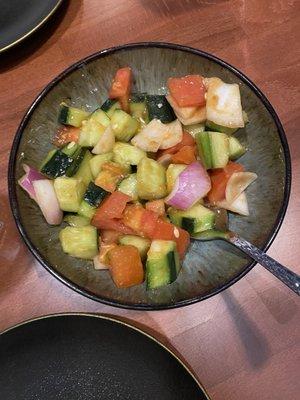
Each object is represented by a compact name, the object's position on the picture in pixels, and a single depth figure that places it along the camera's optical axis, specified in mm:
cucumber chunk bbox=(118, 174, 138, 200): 290
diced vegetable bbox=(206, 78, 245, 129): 290
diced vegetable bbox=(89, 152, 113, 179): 296
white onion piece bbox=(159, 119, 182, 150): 297
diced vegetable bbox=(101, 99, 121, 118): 309
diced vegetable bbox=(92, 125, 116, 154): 295
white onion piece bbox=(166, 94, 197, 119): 298
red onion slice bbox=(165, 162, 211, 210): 279
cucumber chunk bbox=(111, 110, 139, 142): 298
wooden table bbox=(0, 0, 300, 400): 312
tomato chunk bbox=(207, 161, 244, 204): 295
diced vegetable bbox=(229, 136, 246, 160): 300
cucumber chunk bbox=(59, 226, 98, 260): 282
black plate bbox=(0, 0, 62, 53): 334
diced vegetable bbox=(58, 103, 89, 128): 309
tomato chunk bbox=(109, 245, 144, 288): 271
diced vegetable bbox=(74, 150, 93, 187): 301
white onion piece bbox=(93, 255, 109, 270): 288
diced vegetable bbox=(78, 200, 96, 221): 289
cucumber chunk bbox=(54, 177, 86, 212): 288
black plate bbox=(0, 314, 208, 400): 287
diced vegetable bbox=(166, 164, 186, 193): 288
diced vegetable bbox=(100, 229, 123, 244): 288
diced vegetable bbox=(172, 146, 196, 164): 294
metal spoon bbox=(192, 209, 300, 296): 258
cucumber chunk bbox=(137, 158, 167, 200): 283
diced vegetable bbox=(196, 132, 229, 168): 287
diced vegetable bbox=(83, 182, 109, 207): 287
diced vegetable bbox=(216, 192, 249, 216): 293
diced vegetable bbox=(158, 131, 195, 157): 300
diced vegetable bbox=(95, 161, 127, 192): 290
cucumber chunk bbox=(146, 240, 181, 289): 269
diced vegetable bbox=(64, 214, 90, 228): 296
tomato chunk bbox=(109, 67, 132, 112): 311
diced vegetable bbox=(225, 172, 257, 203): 293
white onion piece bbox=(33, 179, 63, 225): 286
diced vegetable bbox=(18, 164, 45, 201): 288
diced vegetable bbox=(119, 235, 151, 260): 280
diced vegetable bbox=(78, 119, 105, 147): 299
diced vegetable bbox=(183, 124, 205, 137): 305
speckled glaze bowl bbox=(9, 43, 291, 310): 281
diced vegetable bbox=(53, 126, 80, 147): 313
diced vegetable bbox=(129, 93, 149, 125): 313
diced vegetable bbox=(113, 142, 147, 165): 296
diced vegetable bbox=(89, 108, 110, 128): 302
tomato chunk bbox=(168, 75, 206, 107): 296
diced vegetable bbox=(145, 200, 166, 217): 287
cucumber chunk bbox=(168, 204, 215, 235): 282
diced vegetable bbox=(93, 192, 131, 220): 281
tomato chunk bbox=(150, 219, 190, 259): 276
